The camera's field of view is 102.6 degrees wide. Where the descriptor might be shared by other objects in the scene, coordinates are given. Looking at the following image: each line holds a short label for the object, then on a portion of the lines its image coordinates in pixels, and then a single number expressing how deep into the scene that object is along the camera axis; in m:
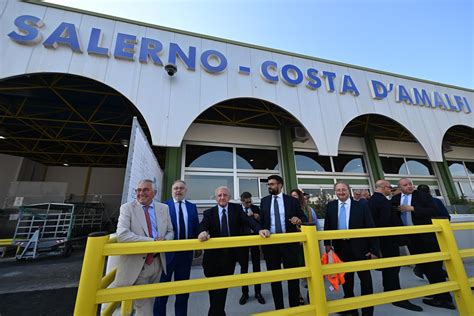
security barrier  1.26
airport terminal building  4.55
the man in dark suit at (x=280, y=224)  2.24
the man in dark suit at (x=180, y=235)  2.14
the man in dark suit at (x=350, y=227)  2.27
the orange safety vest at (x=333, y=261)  2.33
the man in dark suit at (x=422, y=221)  2.46
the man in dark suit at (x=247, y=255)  2.67
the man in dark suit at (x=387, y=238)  2.44
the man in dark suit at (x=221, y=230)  2.02
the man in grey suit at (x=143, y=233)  1.64
